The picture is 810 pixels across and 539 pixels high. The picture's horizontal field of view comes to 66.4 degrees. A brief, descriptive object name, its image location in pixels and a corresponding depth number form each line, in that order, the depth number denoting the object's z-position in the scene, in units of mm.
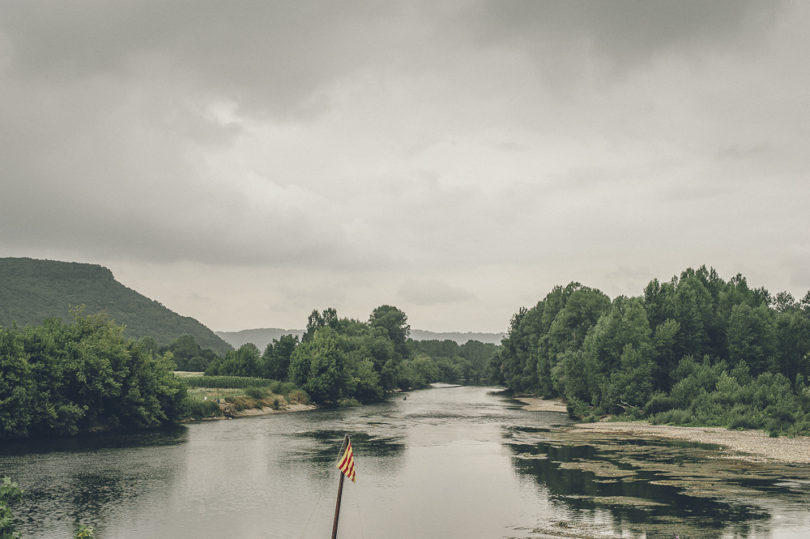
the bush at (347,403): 103969
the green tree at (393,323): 176000
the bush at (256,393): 88325
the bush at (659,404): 72250
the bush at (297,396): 95769
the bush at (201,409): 75812
